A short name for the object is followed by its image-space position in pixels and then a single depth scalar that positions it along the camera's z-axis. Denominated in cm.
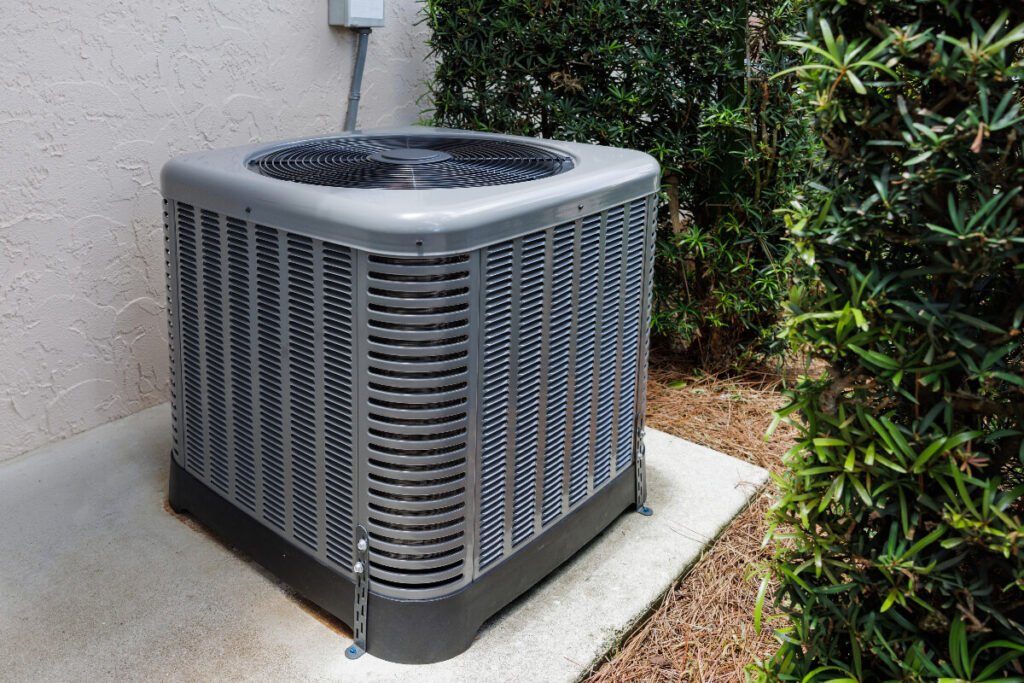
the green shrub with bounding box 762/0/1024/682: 118
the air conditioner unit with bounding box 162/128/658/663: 167
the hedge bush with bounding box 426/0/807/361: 302
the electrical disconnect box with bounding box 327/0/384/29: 306
